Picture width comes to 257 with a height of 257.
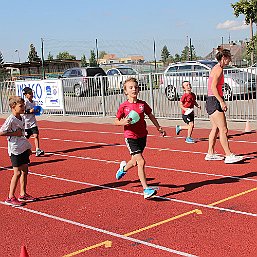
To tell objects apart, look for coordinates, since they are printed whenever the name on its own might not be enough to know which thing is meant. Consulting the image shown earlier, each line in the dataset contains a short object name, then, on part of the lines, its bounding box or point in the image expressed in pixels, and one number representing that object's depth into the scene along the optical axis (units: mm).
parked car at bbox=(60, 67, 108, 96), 19261
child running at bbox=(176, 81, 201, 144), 11414
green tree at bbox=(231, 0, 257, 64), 24703
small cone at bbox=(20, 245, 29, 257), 3891
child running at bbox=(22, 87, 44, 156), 11148
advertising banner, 20891
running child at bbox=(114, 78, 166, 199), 6723
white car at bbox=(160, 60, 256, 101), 14812
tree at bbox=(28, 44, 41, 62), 94900
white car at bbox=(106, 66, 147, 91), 17859
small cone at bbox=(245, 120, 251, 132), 12925
